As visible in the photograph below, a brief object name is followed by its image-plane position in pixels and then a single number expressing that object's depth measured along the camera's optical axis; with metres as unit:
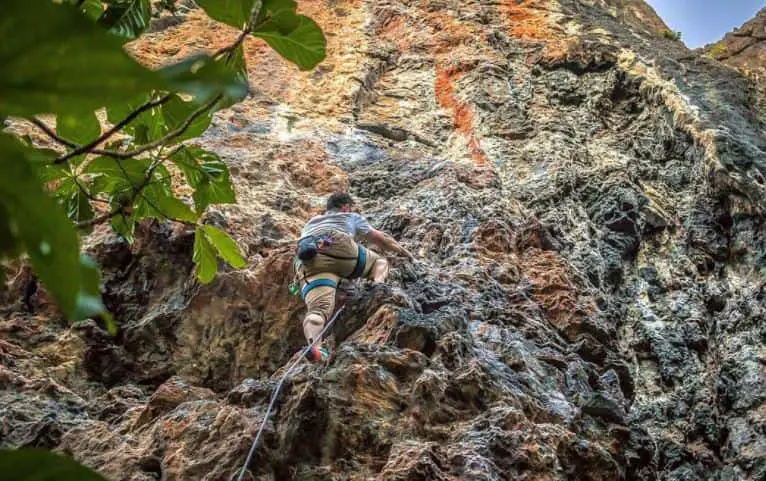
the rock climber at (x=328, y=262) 4.90
